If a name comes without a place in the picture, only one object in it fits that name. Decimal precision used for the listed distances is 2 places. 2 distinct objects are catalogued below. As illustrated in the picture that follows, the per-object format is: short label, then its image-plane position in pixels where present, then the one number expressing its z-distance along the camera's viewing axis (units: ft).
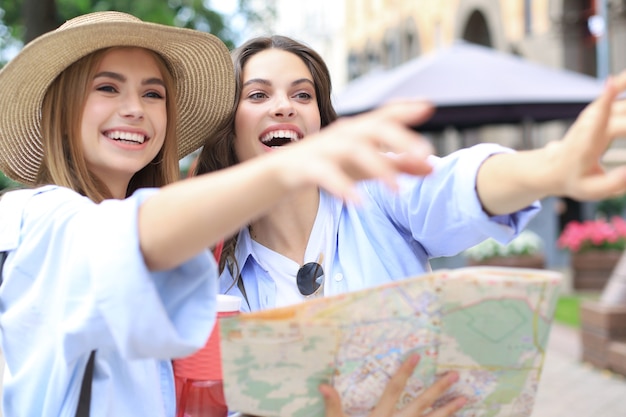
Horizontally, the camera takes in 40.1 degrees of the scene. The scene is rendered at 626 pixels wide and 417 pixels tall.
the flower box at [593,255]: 36.92
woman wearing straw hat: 4.23
